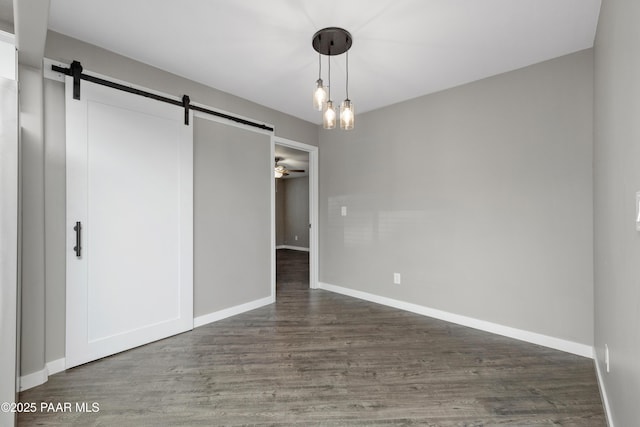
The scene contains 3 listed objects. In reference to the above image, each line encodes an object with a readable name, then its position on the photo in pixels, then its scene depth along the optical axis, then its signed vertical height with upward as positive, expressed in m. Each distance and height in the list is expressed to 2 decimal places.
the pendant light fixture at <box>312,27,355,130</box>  2.07 +1.36
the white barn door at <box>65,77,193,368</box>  2.23 -0.05
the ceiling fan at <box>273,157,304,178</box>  6.61 +1.08
